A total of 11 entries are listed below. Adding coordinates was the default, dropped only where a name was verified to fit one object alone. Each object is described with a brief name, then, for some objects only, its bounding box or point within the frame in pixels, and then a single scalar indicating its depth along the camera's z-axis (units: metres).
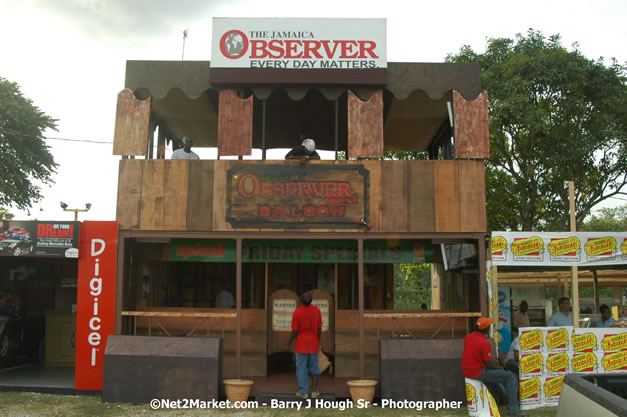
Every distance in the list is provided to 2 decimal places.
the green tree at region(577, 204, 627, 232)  53.72
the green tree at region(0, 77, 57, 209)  30.39
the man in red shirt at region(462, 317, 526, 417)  9.21
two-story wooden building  11.03
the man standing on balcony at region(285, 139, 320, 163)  11.13
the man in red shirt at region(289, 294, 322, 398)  10.09
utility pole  10.17
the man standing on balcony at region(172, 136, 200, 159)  11.99
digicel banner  10.89
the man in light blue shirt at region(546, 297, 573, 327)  11.12
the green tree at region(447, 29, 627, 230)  20.12
